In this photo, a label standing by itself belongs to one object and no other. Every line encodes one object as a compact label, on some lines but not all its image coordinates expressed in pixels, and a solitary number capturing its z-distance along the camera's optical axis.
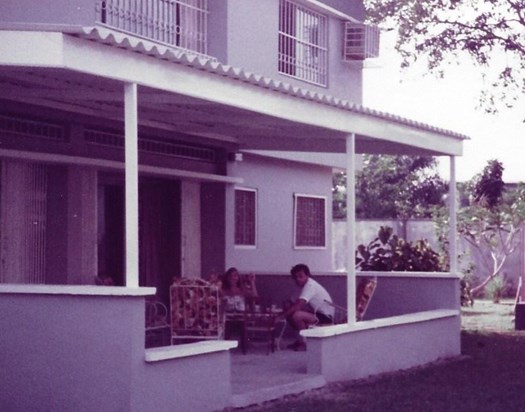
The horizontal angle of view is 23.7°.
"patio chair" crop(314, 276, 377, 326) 16.39
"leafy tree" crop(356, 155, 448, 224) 44.53
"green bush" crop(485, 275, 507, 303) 30.98
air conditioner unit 22.72
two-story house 10.59
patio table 15.50
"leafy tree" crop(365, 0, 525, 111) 23.05
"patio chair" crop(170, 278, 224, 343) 14.32
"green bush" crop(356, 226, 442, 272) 20.88
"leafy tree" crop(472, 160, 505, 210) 31.52
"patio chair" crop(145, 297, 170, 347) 15.23
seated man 15.65
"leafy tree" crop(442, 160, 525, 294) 30.95
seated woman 15.99
